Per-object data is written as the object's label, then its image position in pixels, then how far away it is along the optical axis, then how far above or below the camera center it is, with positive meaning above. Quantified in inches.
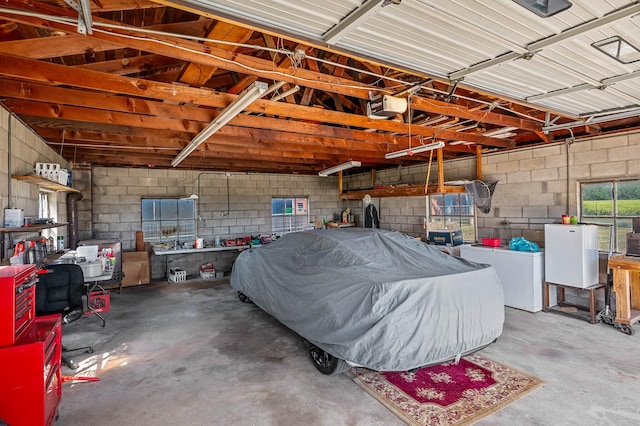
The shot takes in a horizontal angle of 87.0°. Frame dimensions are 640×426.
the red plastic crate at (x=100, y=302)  205.6 -53.6
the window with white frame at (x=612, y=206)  178.1 +0.6
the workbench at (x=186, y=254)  291.9 -38.0
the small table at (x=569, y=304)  172.7 -52.2
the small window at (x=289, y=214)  369.7 -2.8
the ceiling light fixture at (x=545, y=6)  60.1 +36.9
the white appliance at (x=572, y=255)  174.6 -25.0
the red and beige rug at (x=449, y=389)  97.6 -58.9
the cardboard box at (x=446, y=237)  246.4 -20.7
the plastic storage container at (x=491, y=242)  218.4 -21.6
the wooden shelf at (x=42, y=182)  138.7 +15.4
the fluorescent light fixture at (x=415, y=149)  179.6 +34.8
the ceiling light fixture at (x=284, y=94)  121.0 +44.6
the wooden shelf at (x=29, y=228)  118.2 -4.9
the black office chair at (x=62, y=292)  137.9 -32.5
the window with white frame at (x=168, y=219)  314.0 -5.8
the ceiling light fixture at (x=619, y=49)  77.8 +38.4
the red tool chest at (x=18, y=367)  74.0 -33.9
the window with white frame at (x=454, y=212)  254.7 -2.0
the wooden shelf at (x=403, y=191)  237.5 +14.7
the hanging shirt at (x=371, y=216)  334.6 -5.5
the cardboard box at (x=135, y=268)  275.9 -44.9
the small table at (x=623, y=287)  157.5 -37.9
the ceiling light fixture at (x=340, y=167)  256.7 +35.9
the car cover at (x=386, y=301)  101.7 -30.6
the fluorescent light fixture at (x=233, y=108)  105.8 +38.2
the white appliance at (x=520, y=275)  191.5 -38.6
